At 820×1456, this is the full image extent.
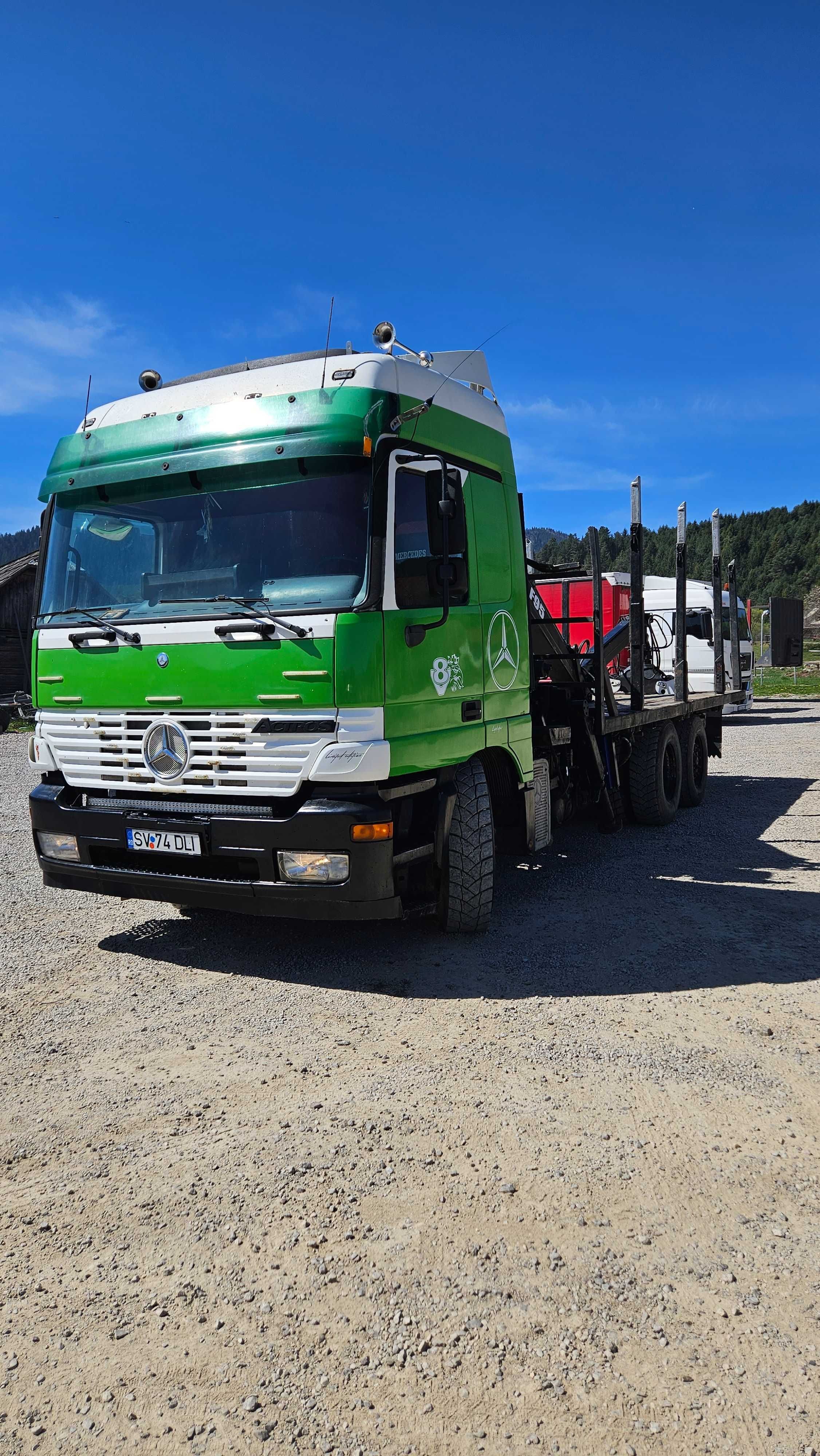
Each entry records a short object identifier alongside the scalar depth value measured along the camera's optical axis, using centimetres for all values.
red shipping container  807
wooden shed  2700
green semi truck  433
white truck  1056
